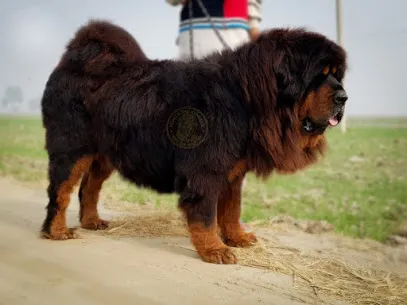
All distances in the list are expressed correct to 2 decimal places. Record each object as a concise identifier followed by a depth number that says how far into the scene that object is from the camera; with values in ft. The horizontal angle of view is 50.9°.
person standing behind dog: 10.50
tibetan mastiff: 7.59
